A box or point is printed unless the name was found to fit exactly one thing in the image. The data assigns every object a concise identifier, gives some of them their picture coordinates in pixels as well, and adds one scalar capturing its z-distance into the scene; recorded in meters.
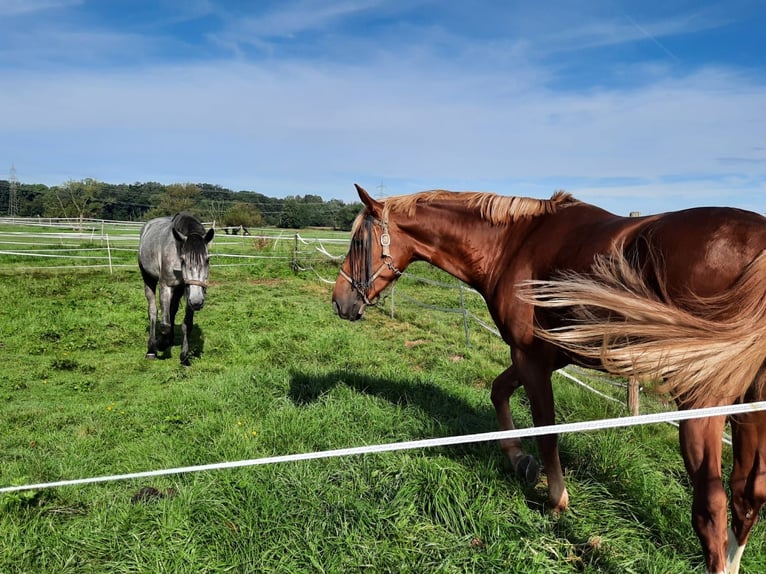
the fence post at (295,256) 15.73
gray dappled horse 6.14
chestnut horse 1.69
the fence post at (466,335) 7.37
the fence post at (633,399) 4.06
